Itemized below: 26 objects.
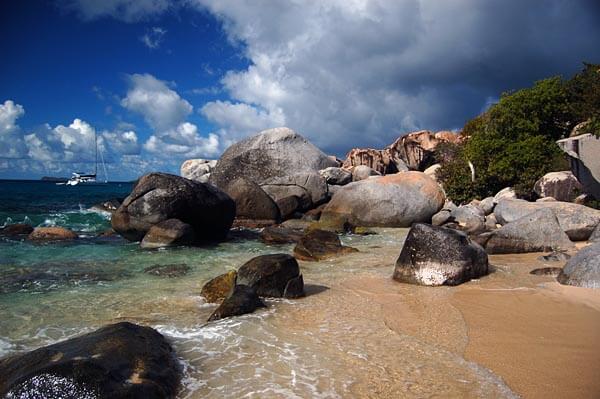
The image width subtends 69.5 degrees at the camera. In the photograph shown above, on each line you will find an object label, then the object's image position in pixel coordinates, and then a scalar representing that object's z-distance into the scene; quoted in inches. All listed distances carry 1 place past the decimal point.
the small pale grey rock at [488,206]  689.0
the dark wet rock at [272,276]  270.7
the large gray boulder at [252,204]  695.1
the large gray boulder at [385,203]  690.2
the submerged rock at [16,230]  600.6
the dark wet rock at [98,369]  130.6
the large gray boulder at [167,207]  513.0
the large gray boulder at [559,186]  620.4
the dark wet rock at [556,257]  367.9
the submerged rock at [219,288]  267.7
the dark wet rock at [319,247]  416.8
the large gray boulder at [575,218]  461.1
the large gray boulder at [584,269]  271.6
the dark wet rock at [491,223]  576.1
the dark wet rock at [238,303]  228.8
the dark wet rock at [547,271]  315.3
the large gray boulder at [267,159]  884.0
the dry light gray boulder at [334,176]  876.0
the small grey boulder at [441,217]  662.5
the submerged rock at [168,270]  350.0
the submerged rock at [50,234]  557.9
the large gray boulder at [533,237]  419.2
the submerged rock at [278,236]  532.1
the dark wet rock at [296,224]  657.0
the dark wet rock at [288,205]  731.4
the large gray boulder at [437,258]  300.8
